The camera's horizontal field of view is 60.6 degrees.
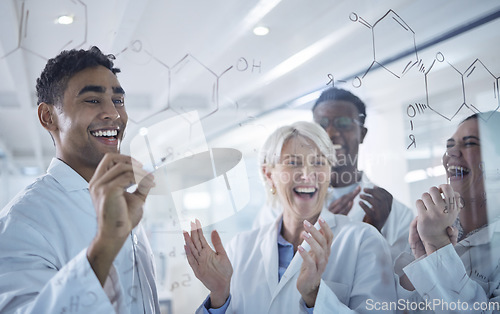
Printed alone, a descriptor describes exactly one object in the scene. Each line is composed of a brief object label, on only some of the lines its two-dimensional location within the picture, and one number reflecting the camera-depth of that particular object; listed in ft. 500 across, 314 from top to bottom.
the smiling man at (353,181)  4.68
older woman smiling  4.02
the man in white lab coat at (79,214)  3.07
